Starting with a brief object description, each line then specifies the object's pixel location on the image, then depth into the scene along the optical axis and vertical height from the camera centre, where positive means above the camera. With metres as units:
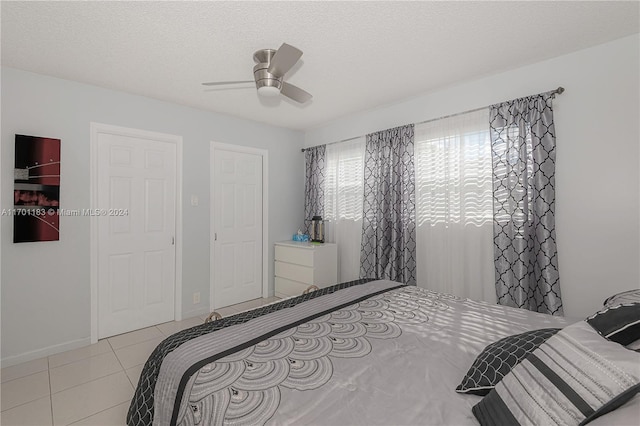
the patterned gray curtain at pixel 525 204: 2.41 +0.09
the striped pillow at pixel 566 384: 0.76 -0.50
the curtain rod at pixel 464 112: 2.33 +1.01
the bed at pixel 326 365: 1.02 -0.66
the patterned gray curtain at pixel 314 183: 4.36 +0.47
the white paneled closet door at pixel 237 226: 3.81 -0.17
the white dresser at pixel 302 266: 3.83 -0.72
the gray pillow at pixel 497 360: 1.08 -0.58
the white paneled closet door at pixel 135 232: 3.01 -0.20
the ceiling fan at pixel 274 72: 1.89 +1.01
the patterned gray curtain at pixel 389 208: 3.28 +0.07
